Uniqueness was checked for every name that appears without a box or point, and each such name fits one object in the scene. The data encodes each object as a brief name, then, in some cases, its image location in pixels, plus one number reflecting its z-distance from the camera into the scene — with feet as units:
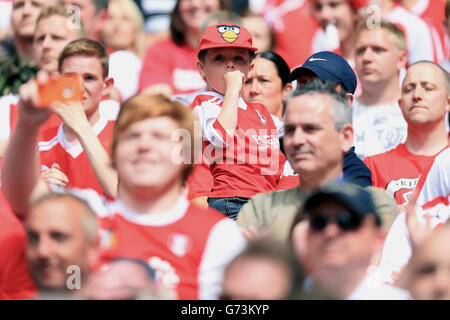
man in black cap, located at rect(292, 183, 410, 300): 19.76
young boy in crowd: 30.81
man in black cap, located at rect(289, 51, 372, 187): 32.55
